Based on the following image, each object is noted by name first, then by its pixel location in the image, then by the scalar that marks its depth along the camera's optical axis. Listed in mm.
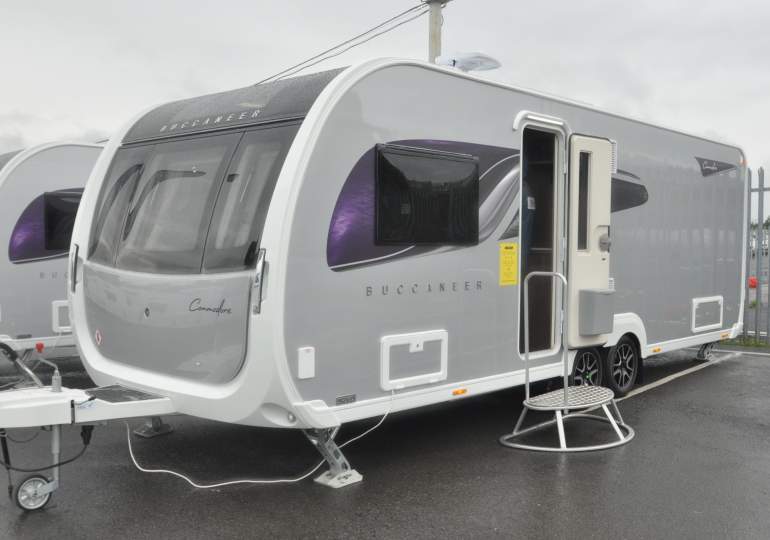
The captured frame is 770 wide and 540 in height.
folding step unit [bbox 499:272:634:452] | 5684
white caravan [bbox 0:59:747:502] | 4484
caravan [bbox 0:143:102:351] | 8023
